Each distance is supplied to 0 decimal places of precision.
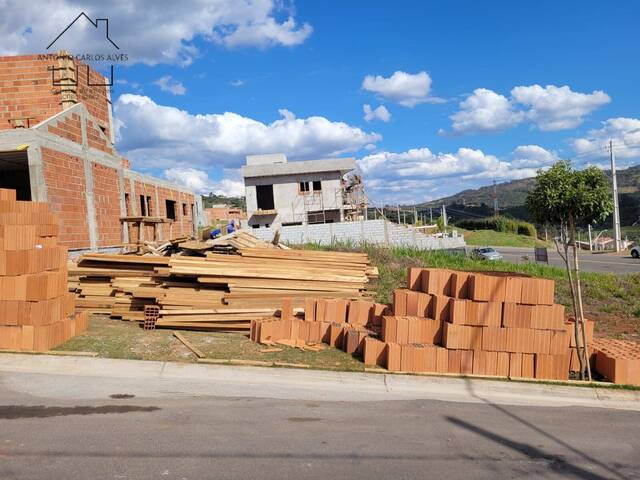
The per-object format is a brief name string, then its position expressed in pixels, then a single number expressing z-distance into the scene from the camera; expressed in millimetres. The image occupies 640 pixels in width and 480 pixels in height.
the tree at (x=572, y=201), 8000
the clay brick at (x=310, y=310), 10062
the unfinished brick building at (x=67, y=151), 15016
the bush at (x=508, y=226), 72875
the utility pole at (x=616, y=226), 47469
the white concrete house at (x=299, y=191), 43438
